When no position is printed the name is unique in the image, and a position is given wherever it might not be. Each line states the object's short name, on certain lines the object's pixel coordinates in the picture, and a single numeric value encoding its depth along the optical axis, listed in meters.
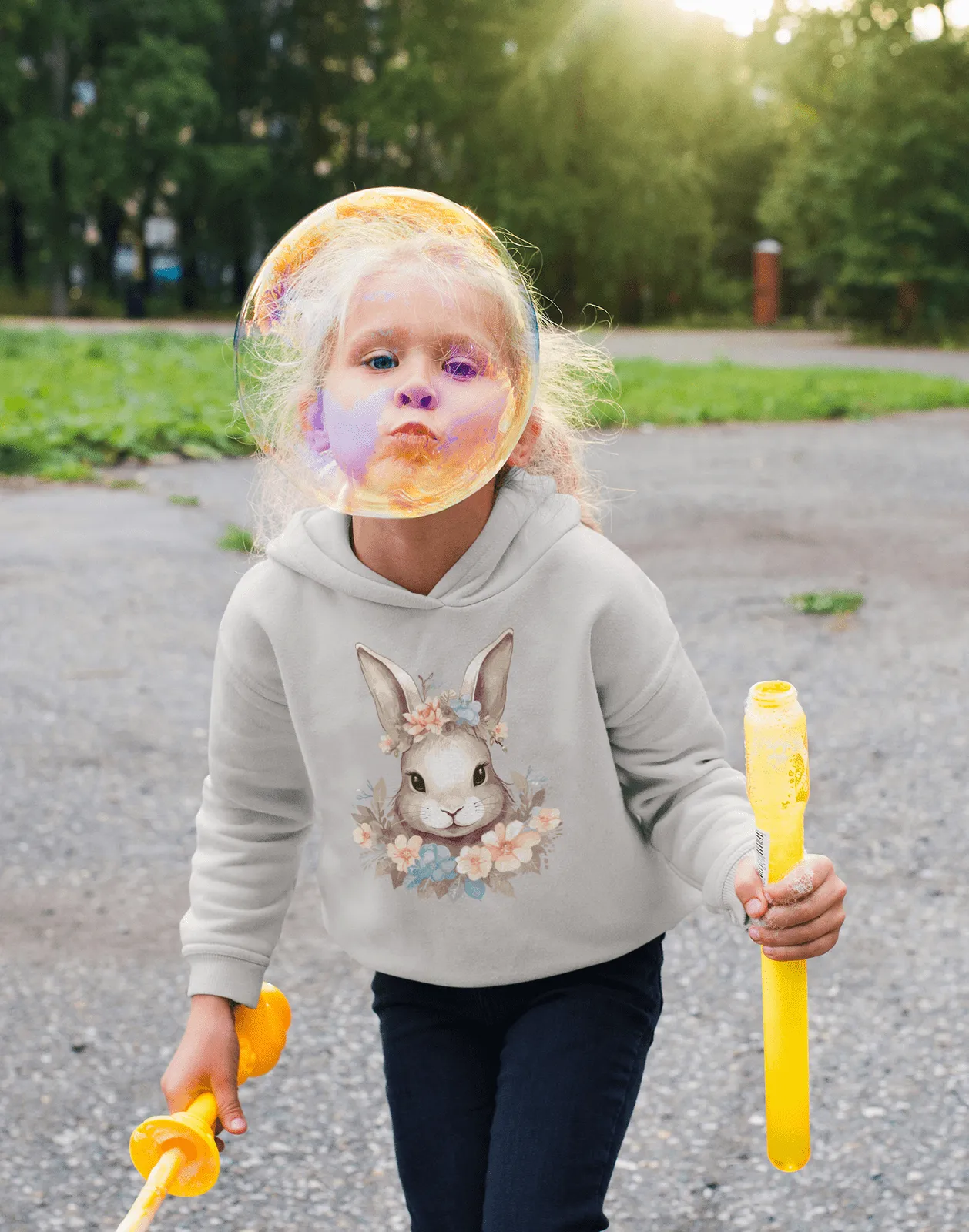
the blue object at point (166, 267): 32.78
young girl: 1.60
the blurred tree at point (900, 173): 22.36
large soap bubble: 1.51
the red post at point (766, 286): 30.59
